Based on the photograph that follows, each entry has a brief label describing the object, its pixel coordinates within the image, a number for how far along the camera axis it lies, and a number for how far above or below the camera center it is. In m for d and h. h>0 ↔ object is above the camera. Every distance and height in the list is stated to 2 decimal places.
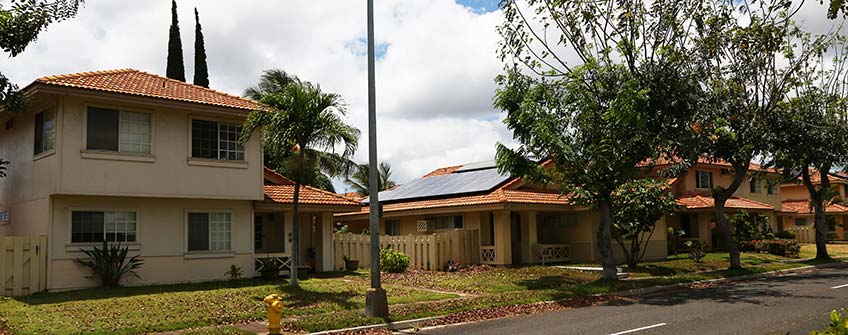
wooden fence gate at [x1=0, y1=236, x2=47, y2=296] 17.44 -0.57
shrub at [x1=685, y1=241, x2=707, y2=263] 29.52 -1.24
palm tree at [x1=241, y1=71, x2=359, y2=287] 17.14 +2.62
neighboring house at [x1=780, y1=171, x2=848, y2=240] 52.62 +0.92
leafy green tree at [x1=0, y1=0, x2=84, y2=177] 14.30 +4.43
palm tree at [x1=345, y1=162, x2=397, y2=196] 44.88 +3.74
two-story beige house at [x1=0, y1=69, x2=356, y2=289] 18.27 +1.72
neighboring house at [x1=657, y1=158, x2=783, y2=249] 37.81 +1.00
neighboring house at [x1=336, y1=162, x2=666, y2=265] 26.20 +0.46
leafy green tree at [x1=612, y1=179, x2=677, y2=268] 25.52 +0.68
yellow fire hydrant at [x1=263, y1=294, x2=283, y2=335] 12.09 -1.35
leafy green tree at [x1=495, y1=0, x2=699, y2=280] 21.16 +3.69
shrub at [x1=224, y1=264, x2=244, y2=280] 20.89 -1.10
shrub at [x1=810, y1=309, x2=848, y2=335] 5.58 -0.86
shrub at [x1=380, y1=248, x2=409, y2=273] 24.45 -1.05
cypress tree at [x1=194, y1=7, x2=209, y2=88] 37.44 +9.30
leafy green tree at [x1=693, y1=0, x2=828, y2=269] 22.92 +4.67
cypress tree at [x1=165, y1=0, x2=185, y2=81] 36.62 +9.39
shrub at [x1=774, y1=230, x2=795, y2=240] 43.34 -0.95
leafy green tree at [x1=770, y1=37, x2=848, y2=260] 26.73 +3.48
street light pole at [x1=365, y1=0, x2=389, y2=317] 14.25 -0.34
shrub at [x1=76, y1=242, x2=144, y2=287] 18.55 -0.61
